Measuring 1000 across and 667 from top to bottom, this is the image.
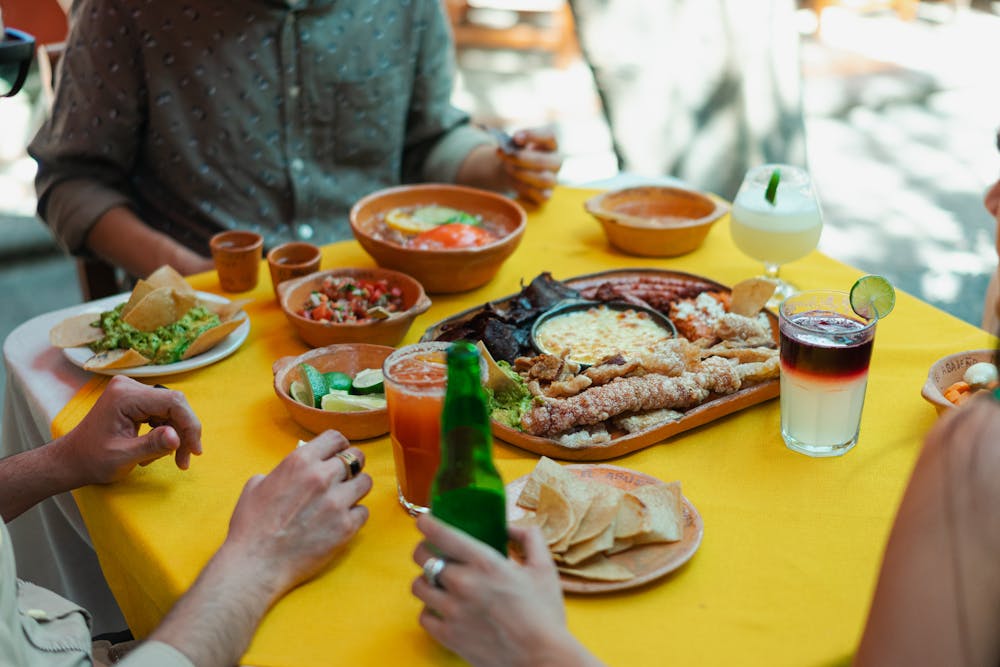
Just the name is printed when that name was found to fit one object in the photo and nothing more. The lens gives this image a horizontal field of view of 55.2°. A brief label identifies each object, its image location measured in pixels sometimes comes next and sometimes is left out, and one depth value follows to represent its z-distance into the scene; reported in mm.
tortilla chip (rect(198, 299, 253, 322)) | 1900
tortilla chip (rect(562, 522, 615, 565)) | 1218
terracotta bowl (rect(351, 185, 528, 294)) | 2020
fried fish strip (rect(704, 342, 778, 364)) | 1687
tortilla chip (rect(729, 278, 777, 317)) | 1847
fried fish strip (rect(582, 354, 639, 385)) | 1618
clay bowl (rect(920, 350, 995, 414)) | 1606
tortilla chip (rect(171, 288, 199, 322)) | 1854
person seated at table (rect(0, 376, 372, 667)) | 1157
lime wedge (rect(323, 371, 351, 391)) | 1619
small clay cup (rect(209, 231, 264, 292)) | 2082
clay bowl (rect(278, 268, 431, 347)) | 1788
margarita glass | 2008
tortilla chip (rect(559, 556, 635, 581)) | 1209
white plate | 1738
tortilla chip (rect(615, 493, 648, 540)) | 1253
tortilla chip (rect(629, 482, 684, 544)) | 1271
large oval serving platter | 1497
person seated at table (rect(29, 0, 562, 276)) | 2584
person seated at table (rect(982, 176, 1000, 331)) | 1489
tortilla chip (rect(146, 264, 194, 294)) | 1902
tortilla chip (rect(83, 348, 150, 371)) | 1717
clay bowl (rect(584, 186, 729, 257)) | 2227
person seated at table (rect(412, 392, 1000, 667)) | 926
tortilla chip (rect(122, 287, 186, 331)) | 1796
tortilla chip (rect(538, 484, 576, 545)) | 1239
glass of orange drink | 1329
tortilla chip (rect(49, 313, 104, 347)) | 1808
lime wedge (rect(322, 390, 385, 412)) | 1554
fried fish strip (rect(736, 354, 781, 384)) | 1638
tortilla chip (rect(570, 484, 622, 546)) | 1235
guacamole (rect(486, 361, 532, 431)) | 1580
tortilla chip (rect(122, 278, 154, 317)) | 1821
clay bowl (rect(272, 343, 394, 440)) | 1528
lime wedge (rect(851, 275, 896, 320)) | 1494
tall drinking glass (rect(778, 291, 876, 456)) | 1475
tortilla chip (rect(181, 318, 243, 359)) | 1773
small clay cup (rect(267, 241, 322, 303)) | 2035
